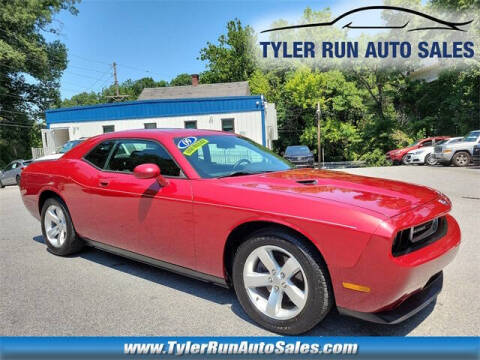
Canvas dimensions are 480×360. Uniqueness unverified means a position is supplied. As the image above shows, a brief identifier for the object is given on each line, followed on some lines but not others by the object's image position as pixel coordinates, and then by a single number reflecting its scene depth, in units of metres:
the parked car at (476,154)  15.80
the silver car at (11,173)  18.92
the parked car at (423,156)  19.77
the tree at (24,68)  28.97
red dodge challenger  2.25
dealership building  22.12
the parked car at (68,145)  15.29
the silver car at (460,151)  17.11
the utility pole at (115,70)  47.12
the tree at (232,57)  50.69
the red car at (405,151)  22.47
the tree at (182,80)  72.25
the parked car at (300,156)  19.96
